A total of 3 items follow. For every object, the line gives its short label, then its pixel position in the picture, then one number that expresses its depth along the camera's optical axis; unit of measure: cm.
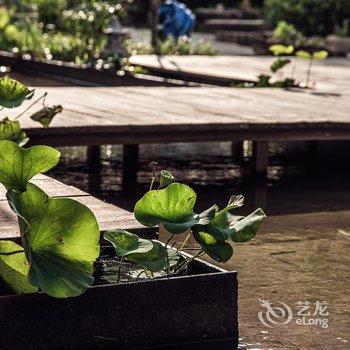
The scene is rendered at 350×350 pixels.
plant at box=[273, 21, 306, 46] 3244
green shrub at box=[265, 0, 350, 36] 3906
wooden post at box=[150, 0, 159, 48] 3050
